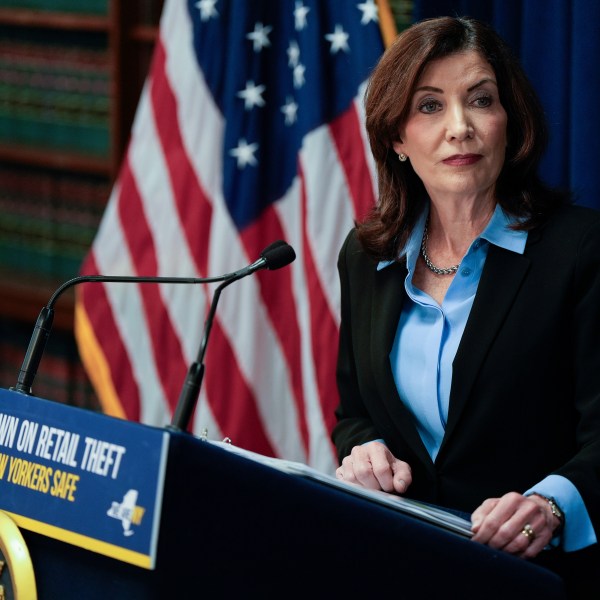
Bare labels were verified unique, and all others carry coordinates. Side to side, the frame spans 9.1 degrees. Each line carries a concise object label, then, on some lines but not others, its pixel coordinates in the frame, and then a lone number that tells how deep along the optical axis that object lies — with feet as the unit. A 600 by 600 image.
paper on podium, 13.56
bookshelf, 20.40
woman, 14.54
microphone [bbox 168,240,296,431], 13.45
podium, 13.25
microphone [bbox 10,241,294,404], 13.99
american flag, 17.74
